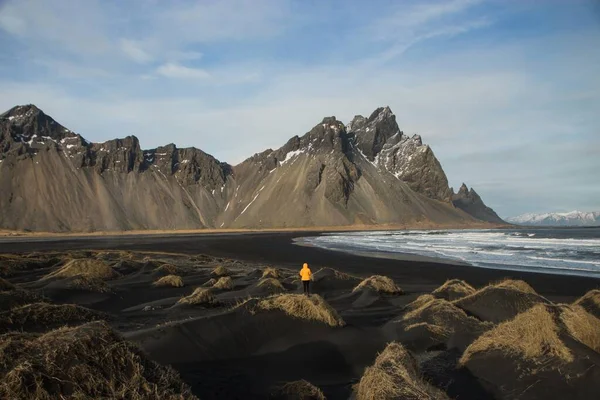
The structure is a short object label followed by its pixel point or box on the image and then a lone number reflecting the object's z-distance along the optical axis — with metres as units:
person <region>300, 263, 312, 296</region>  18.08
